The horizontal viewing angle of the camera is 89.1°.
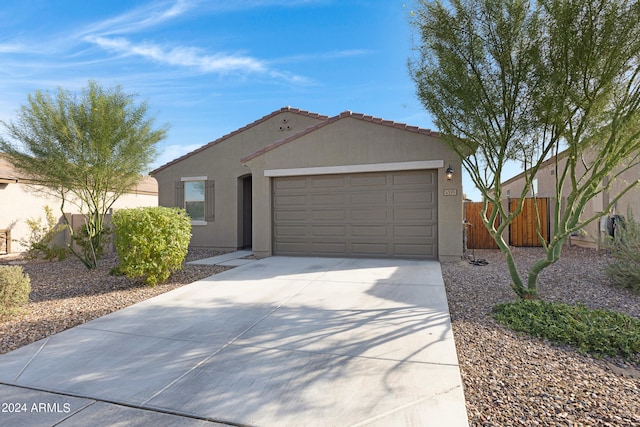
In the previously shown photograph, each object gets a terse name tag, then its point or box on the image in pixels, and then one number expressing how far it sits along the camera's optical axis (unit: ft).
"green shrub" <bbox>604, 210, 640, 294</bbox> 18.19
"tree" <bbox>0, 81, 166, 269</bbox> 24.34
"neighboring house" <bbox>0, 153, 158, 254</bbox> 38.86
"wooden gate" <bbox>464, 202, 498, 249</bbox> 37.55
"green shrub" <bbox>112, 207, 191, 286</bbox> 19.42
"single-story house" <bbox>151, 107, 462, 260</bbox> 27.43
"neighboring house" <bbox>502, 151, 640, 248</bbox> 30.09
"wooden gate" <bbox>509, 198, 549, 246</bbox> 37.76
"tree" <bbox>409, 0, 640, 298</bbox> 13.83
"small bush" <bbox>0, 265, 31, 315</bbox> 14.23
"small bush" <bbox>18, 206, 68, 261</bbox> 30.27
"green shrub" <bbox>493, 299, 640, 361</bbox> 10.74
